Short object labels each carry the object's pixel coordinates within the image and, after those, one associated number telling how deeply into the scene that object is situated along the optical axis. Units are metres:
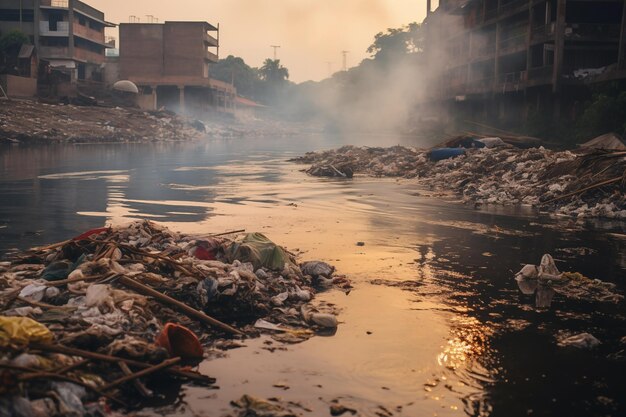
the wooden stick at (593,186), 13.69
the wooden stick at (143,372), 4.22
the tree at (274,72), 108.19
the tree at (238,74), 102.06
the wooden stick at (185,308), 5.72
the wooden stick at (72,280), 5.86
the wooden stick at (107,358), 4.28
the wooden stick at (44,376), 3.84
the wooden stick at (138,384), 4.36
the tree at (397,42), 73.62
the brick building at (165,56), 63.00
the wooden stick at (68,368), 4.08
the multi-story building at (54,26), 58.66
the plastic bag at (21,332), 4.20
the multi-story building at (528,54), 29.38
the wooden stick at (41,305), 5.36
